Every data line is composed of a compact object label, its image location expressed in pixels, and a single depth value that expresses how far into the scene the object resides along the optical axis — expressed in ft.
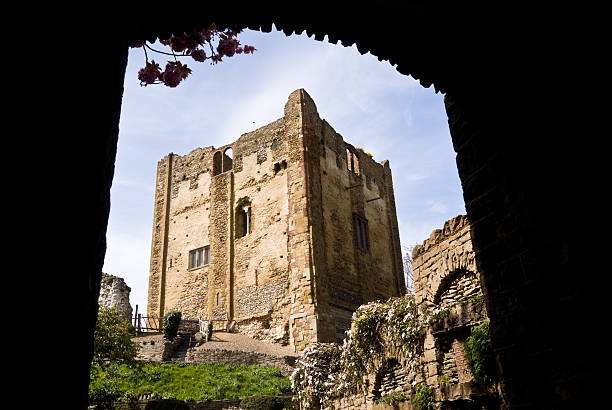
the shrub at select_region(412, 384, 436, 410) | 26.92
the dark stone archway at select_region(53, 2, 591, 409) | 6.79
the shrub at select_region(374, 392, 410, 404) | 29.89
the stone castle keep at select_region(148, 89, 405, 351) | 72.23
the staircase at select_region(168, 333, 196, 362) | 61.62
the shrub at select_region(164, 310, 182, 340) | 65.91
